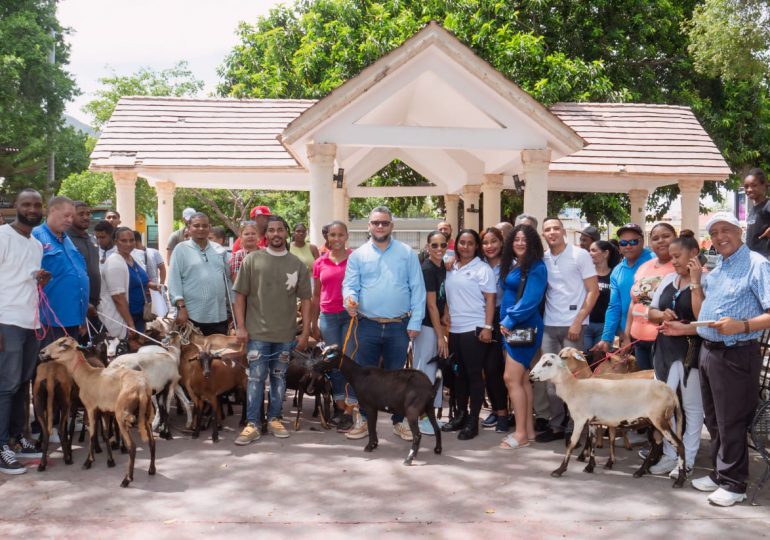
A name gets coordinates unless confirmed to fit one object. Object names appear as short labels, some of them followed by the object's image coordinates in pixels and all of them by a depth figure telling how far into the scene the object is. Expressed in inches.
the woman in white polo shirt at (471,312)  280.2
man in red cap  357.7
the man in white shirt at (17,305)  238.4
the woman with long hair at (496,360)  288.5
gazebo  422.9
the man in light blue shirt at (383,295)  273.6
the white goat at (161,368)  257.8
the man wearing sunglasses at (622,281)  274.4
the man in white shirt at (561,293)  270.7
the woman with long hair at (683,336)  220.7
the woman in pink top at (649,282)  250.1
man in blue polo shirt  256.2
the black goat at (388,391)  251.6
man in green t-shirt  276.7
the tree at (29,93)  1177.4
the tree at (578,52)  761.6
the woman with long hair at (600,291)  301.6
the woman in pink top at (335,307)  294.8
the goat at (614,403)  223.9
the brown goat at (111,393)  227.6
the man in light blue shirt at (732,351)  203.2
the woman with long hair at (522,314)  267.1
